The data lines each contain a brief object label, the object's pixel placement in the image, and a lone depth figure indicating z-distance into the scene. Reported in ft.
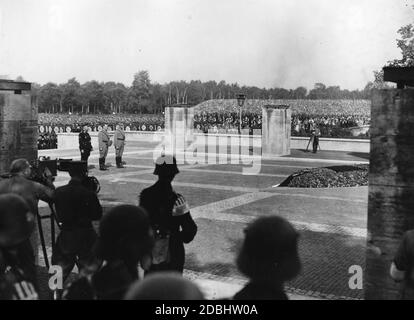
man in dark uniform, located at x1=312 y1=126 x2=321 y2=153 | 90.58
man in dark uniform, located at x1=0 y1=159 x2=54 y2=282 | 17.52
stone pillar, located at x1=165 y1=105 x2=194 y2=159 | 101.35
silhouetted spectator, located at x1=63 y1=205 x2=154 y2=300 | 9.93
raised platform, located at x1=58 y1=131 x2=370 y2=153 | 97.91
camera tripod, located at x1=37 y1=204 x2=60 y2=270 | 19.90
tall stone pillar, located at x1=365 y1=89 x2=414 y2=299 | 16.55
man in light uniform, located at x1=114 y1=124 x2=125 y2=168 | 66.33
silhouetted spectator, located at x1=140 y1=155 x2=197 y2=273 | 14.53
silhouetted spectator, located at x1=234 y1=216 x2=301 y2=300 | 8.71
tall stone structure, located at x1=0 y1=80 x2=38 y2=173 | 24.07
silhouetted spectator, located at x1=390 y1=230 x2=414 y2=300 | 11.00
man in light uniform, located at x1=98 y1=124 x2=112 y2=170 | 63.21
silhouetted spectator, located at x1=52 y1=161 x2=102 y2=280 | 16.53
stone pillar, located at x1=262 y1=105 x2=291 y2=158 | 87.61
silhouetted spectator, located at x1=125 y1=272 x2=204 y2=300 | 6.18
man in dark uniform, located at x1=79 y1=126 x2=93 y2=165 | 65.77
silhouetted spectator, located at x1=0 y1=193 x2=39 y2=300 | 10.62
